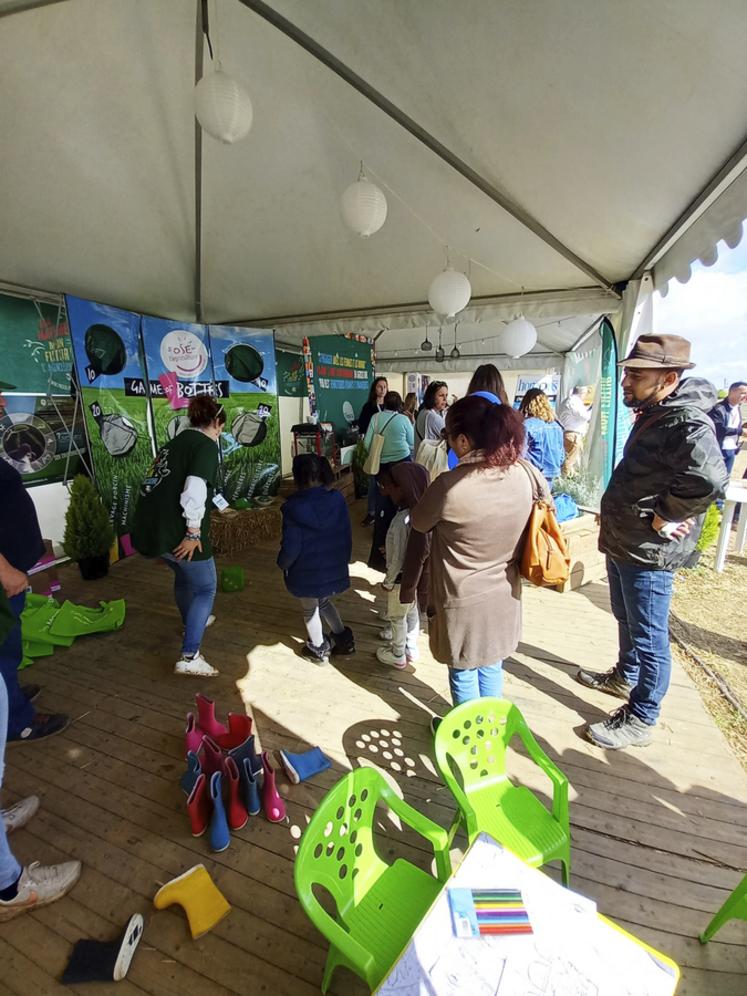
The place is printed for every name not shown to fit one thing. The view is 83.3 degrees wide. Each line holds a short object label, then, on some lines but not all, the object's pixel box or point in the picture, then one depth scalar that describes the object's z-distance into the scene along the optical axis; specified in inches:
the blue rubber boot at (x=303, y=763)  77.4
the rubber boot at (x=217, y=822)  65.1
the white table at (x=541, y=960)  32.5
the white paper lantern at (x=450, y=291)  122.6
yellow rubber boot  55.7
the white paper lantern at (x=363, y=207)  95.0
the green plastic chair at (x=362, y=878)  39.3
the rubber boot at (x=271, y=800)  70.3
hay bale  187.3
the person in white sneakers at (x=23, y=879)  53.6
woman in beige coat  58.7
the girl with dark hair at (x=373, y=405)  222.4
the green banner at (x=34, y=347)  155.0
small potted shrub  156.7
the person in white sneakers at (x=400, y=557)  92.4
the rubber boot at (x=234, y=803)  68.6
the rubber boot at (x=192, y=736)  76.7
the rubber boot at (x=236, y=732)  75.5
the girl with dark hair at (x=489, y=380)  107.7
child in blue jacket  94.8
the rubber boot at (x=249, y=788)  70.7
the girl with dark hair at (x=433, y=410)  187.3
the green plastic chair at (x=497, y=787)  53.8
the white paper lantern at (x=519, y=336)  152.1
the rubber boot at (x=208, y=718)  80.7
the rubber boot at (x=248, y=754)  71.5
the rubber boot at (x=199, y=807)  66.9
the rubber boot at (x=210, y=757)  71.1
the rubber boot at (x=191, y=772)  69.7
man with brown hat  69.0
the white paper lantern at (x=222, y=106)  71.8
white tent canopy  70.9
